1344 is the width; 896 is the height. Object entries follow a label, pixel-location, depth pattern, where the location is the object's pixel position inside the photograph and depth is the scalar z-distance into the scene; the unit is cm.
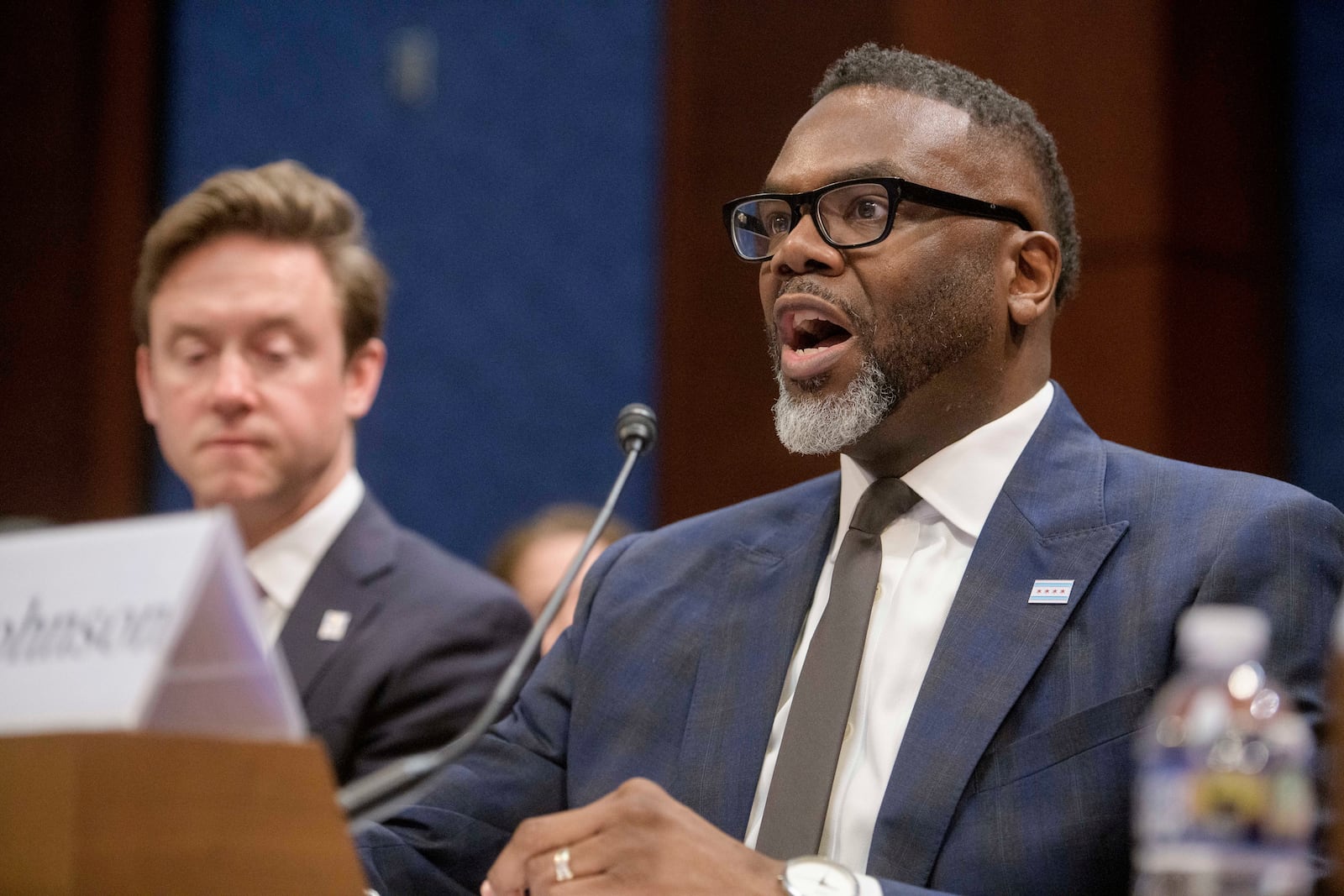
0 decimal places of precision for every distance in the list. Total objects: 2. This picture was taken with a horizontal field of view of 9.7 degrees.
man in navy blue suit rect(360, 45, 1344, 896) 461
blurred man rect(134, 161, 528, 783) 503
